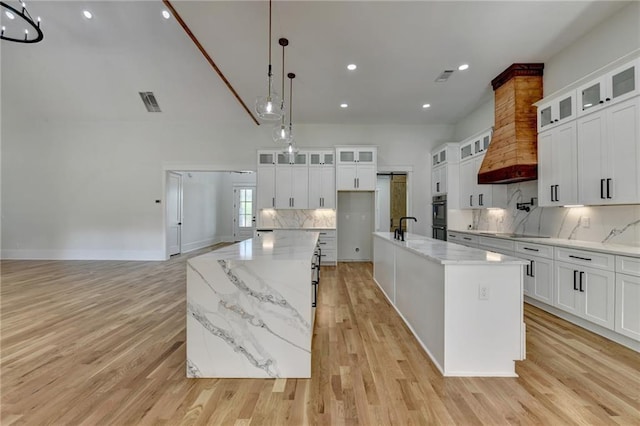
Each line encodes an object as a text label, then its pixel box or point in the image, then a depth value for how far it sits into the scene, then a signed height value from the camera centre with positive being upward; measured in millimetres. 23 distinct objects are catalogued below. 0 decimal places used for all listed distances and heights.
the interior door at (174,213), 7602 +29
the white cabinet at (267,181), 6809 +808
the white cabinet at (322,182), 6820 +793
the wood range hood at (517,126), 4133 +1379
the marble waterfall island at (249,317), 2090 -762
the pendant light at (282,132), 3840 +1199
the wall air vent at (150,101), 6312 +2584
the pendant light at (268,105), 2939 +1232
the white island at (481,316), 2141 -763
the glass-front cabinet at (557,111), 3431 +1362
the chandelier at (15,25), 4652 +3224
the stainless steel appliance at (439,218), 6327 -54
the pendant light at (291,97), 4538 +2304
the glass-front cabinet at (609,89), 2730 +1342
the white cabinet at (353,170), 6734 +1070
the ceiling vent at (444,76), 4590 +2326
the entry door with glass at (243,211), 11055 +132
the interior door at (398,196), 8383 +576
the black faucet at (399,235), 3779 -265
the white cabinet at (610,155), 2746 +650
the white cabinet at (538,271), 3436 -705
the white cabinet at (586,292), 2717 -791
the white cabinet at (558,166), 3428 +644
